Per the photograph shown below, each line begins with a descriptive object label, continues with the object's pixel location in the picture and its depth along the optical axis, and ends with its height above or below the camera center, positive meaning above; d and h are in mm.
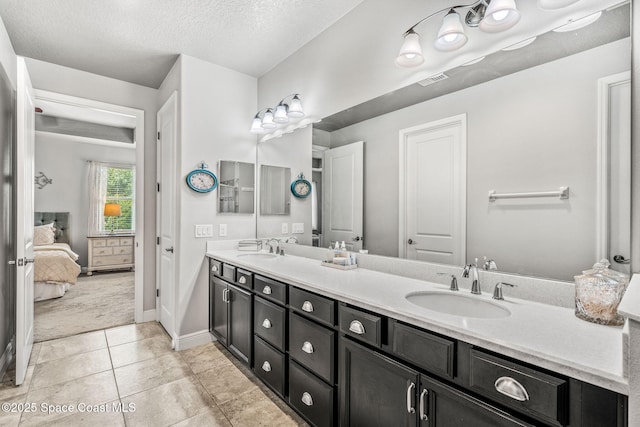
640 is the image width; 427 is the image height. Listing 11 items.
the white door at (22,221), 2094 -72
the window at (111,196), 6191 +324
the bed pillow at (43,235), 5163 -415
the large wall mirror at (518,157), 1147 +257
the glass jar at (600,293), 1009 -271
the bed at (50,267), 4121 -775
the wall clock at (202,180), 2811 +298
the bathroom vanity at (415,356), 813 -505
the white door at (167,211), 2941 +4
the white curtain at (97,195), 6168 +323
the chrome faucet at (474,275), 1409 -296
